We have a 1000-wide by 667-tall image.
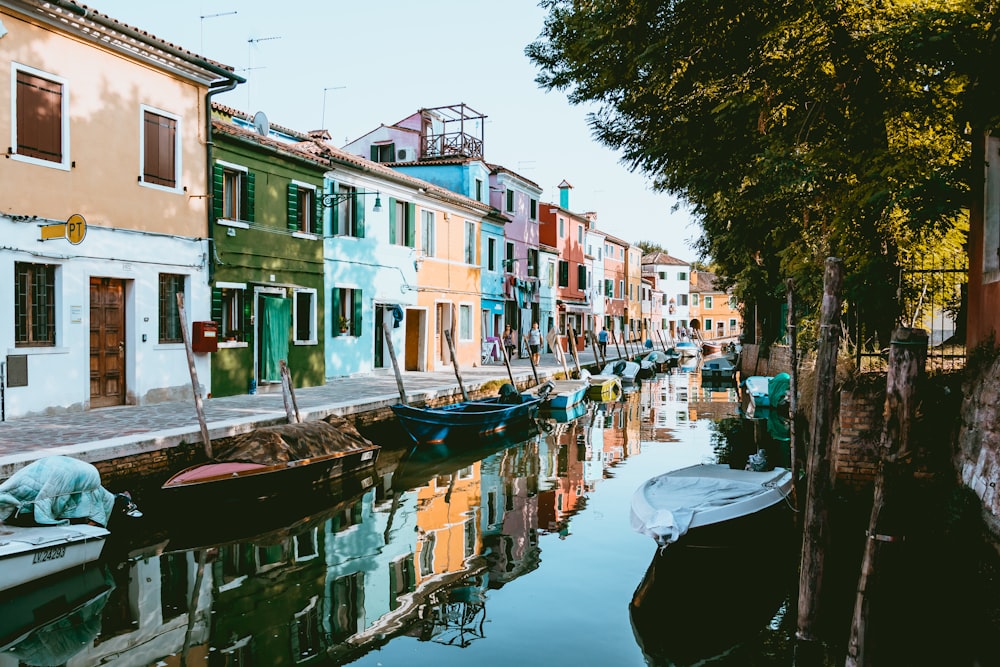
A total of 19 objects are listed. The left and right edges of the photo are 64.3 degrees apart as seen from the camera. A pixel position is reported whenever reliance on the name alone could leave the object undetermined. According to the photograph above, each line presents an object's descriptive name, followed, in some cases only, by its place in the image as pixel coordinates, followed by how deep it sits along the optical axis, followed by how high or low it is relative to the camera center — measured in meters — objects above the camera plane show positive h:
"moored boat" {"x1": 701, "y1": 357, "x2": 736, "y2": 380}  33.66 -1.68
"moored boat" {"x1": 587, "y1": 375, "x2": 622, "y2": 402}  26.69 -1.96
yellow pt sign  11.72 +1.50
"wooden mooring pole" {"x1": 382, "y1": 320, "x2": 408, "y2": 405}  15.50 -0.95
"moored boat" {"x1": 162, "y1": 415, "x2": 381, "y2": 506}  9.91 -1.83
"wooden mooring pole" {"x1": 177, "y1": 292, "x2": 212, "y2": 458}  10.68 -1.13
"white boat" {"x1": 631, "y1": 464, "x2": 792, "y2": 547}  7.64 -1.76
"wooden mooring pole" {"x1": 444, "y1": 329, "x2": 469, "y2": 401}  18.41 -1.09
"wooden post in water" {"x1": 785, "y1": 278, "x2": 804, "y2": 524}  10.19 -0.55
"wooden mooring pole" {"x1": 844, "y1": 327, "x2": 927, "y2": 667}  5.58 -1.13
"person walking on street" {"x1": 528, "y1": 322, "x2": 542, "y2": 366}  35.66 -0.34
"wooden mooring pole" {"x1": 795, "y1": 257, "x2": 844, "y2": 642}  6.14 -1.18
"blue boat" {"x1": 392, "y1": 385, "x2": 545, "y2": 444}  15.38 -1.82
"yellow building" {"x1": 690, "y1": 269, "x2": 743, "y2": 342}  81.94 +1.74
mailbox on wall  15.24 -0.13
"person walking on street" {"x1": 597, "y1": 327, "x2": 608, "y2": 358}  44.56 -0.32
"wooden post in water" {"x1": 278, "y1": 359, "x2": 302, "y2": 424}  12.71 -1.01
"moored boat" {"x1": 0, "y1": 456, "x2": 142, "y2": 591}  7.16 -1.86
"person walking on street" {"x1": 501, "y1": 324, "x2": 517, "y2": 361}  31.72 -0.45
